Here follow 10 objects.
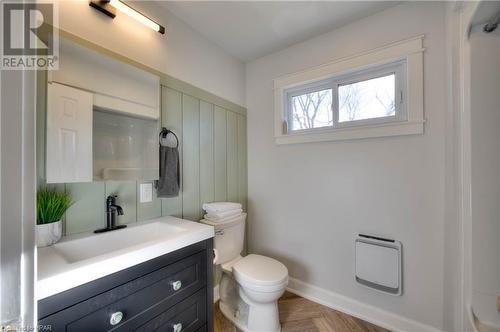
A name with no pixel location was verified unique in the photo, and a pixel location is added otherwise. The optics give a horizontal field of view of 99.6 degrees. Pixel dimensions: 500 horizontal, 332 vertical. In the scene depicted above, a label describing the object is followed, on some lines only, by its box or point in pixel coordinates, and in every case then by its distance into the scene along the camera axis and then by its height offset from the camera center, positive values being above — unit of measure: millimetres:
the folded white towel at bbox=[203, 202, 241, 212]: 1676 -324
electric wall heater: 1504 -719
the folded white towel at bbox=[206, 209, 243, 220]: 1668 -389
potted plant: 925 -218
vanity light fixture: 1181 +933
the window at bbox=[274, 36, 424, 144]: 1482 +583
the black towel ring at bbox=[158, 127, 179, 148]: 1485 +244
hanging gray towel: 1464 -53
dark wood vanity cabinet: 712 -541
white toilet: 1418 -798
